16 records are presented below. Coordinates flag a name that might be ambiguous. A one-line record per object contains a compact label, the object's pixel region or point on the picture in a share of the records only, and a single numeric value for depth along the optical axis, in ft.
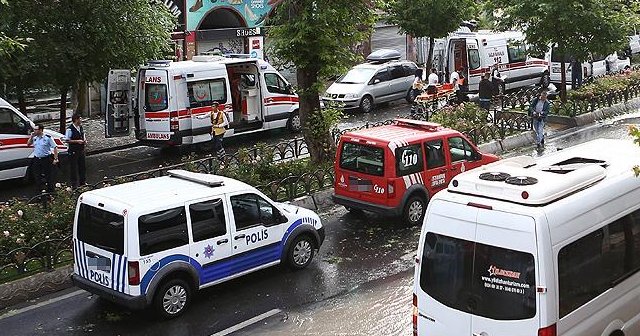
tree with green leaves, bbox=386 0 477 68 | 98.84
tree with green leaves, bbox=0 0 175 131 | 62.08
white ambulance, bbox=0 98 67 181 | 57.36
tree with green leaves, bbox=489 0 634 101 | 76.64
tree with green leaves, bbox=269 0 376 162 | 55.31
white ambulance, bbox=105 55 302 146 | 67.77
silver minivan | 90.63
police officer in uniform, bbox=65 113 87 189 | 56.80
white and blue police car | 32.58
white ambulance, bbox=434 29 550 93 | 96.63
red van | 45.57
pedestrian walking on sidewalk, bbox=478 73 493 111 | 78.54
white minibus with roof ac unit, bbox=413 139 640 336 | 23.57
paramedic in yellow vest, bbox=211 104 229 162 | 66.74
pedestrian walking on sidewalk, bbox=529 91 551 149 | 68.39
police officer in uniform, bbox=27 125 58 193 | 54.44
